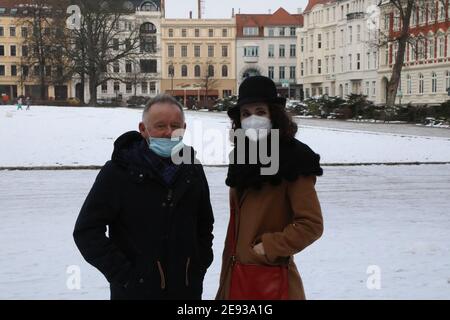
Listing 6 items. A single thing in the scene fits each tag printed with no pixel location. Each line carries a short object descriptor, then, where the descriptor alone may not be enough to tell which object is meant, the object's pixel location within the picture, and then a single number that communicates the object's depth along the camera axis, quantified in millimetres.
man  3139
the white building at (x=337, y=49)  75938
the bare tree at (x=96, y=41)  55938
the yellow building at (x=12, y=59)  95625
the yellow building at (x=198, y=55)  97125
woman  3162
